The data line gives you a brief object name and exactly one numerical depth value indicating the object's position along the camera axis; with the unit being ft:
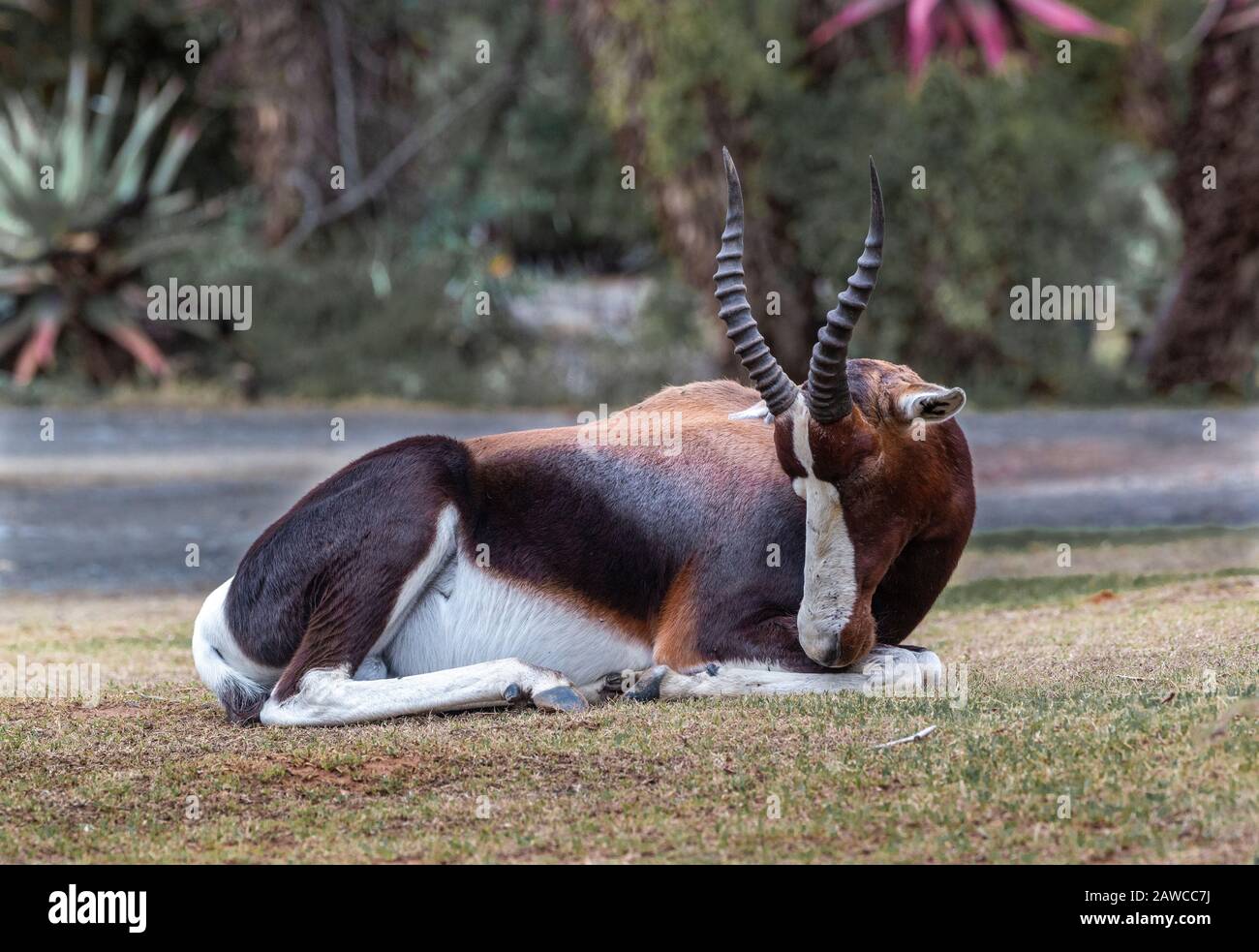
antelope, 20.26
